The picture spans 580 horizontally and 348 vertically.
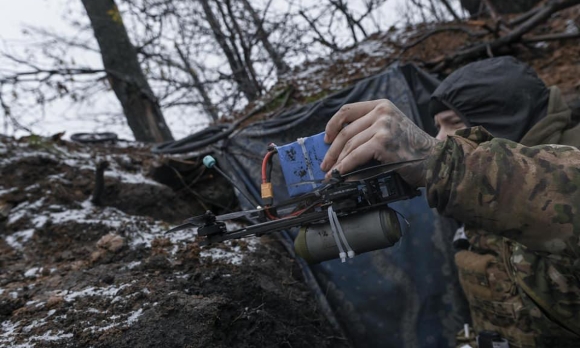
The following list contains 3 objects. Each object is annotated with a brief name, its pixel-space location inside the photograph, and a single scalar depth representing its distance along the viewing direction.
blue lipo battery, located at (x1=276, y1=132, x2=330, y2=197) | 1.28
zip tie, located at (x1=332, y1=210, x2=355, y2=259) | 1.16
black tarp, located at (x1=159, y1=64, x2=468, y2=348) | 2.78
